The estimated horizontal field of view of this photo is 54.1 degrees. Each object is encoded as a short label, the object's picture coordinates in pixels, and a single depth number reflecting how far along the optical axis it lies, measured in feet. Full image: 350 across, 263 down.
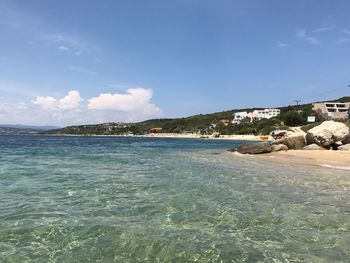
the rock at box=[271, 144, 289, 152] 159.79
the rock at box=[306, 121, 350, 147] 153.58
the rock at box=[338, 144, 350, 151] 147.31
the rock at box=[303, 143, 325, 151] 154.77
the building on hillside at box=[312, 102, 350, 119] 490.90
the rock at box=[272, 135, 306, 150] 163.94
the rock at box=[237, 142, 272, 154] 154.61
